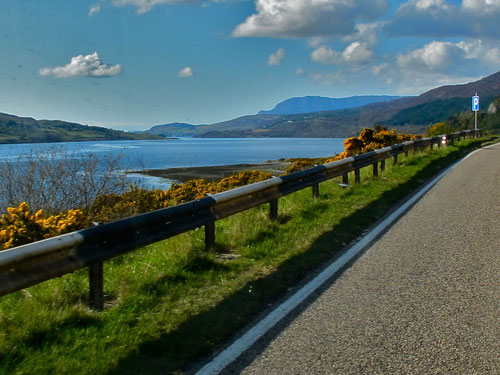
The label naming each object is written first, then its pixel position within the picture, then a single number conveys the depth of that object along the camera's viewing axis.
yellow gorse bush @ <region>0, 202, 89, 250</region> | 6.95
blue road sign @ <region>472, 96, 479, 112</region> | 38.12
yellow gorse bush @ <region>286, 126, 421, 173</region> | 22.62
